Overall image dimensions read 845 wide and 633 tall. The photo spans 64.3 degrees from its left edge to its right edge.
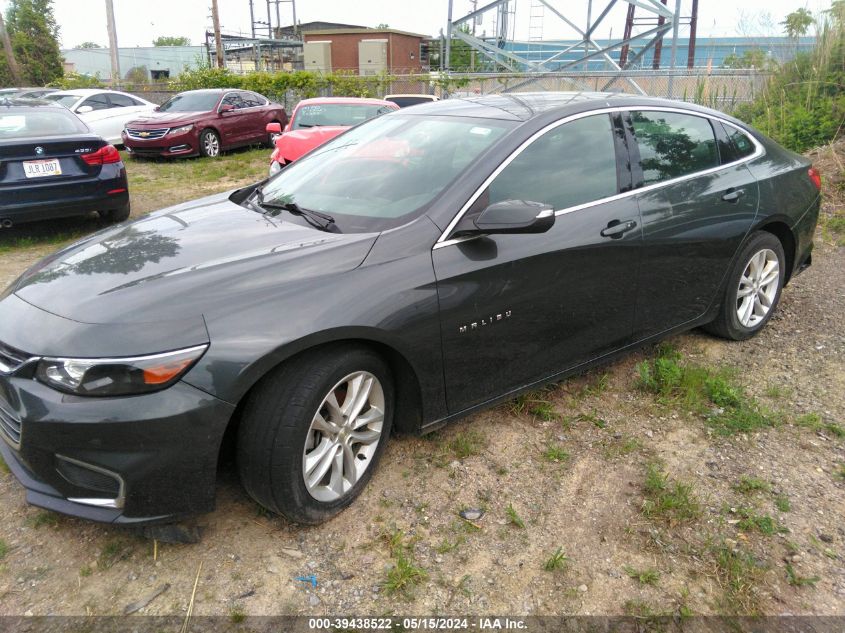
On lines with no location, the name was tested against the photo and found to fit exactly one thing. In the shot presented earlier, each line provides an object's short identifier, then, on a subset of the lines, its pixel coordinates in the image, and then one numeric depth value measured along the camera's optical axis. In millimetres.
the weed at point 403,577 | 2408
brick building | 36975
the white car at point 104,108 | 14206
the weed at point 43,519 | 2709
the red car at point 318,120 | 9055
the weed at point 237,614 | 2275
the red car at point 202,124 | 13023
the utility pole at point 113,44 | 25375
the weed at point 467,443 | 3217
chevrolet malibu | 2277
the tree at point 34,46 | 35938
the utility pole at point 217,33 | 29797
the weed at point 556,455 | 3197
